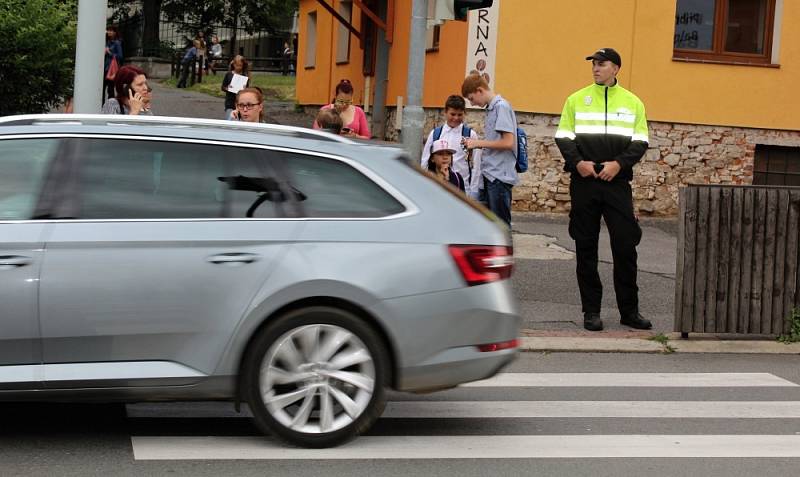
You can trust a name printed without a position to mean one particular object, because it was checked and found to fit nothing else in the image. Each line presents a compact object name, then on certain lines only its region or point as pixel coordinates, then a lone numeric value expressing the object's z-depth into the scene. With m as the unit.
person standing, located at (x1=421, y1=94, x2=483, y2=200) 19.60
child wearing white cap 19.22
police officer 17.18
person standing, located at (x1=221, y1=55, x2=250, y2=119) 37.87
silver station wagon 10.14
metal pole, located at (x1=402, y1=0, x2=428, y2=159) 16.92
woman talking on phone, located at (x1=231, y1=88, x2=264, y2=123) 16.82
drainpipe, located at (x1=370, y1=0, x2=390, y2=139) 39.35
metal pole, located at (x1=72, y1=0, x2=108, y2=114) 16.09
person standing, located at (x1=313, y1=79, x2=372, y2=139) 19.24
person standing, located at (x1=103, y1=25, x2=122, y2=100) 54.90
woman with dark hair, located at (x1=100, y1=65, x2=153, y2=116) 17.02
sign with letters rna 30.78
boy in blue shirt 18.74
